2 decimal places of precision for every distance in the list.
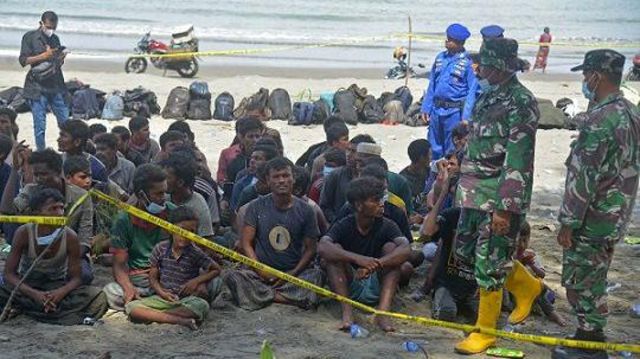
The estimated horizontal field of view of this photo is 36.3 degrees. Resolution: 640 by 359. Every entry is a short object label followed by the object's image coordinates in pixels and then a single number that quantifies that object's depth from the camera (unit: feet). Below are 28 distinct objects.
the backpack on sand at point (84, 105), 48.78
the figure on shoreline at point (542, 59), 92.10
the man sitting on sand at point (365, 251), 22.17
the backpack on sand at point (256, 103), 49.67
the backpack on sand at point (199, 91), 51.39
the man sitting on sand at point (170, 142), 28.84
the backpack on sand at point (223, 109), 50.72
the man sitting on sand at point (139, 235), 22.65
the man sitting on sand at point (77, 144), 26.68
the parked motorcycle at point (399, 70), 74.36
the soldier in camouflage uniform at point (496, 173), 19.51
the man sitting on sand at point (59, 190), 22.99
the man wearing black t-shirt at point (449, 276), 22.85
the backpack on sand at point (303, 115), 49.73
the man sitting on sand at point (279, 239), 23.12
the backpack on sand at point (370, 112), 50.96
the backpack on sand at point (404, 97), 52.44
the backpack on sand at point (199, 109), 50.57
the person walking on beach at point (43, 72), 38.47
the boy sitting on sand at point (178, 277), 21.56
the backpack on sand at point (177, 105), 50.44
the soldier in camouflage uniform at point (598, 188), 18.62
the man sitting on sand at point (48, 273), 21.06
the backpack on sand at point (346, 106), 50.21
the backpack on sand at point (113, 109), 48.73
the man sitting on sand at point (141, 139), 31.45
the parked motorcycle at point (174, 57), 71.15
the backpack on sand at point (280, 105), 51.52
